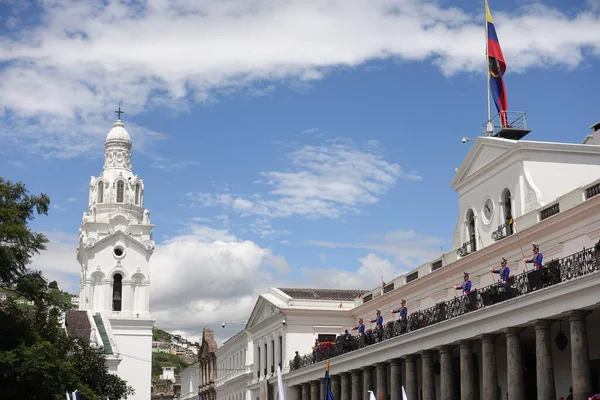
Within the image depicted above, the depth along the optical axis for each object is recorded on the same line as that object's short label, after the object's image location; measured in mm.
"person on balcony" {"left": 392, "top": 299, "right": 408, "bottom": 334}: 38825
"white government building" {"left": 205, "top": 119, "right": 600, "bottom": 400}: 27906
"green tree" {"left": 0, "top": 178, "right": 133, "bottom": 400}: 36812
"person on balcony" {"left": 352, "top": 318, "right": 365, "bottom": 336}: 44450
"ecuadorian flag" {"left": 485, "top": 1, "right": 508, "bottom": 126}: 43031
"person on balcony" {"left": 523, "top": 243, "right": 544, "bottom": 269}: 28522
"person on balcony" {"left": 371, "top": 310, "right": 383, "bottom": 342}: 42162
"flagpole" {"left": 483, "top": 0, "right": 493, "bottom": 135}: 43062
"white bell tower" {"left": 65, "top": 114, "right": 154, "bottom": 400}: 80750
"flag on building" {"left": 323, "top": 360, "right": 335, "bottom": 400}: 31128
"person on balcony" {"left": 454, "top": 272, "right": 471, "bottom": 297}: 33062
